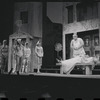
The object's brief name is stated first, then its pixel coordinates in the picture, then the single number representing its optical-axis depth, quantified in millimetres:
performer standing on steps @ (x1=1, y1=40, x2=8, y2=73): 10545
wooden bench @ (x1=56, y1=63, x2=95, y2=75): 8664
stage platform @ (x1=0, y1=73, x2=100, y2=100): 6781
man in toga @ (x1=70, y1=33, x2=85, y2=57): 9344
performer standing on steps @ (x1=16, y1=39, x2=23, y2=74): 10090
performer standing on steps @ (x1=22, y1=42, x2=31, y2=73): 10102
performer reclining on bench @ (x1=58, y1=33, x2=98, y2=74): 8853
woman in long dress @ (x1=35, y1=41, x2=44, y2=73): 9984
